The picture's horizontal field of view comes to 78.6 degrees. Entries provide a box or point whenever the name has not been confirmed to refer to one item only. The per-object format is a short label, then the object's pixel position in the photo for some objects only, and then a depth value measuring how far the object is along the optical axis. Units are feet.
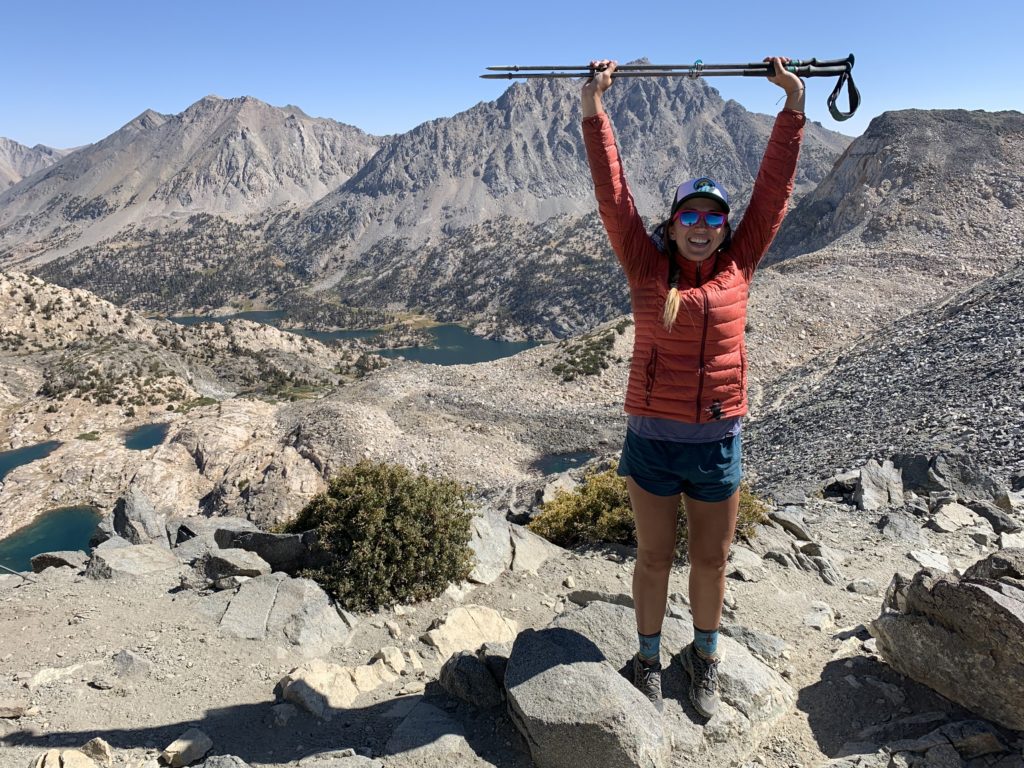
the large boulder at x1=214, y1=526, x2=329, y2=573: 26.50
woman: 13.32
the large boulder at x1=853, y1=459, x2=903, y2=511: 38.34
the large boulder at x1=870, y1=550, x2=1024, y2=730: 15.01
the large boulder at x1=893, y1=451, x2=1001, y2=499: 38.55
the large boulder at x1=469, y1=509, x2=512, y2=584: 27.58
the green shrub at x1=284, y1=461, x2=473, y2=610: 24.59
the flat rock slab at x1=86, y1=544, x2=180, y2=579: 26.11
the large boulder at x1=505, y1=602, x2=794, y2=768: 14.35
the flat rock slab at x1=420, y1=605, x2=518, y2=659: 22.39
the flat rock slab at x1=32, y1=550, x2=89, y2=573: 30.25
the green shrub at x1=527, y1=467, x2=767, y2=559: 30.91
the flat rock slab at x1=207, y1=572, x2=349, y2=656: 21.94
